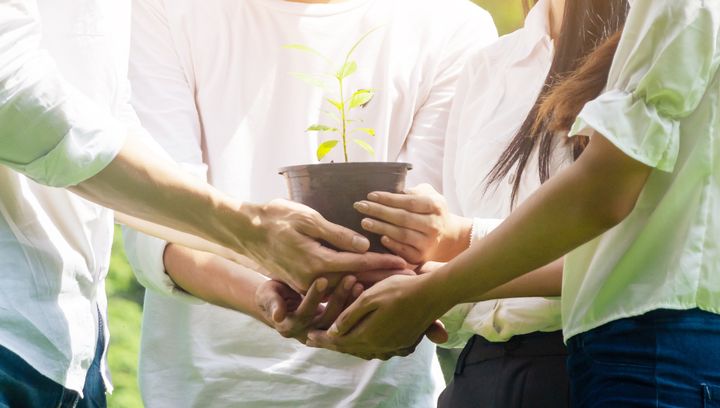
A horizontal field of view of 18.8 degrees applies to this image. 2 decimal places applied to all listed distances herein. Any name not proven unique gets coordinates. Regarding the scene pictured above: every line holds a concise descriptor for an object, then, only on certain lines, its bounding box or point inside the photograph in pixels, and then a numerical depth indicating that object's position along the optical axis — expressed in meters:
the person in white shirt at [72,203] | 3.52
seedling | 4.52
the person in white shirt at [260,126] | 5.14
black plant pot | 4.27
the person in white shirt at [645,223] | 3.15
